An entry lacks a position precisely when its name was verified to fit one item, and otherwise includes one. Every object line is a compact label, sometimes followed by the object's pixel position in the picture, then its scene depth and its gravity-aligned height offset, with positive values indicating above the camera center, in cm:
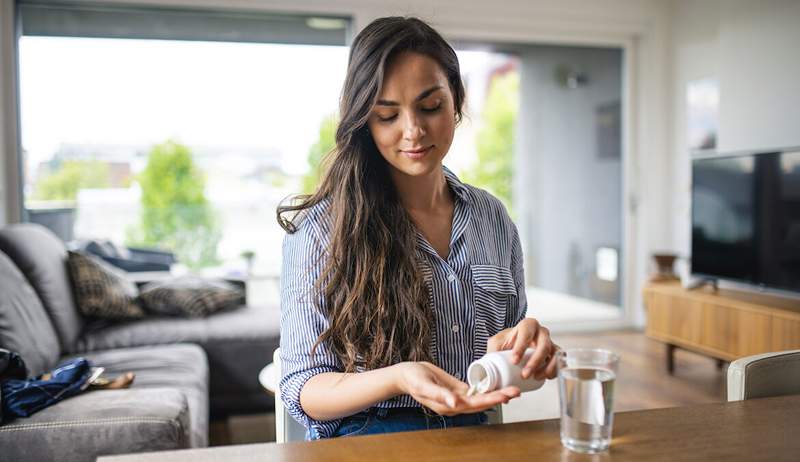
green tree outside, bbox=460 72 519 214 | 546 +40
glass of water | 81 -22
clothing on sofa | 206 -54
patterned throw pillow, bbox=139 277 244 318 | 371 -47
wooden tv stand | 355 -64
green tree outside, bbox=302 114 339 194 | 480 +36
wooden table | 83 -28
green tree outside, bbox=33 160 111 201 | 439 +15
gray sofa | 203 -60
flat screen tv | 372 -11
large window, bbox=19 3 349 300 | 438 +50
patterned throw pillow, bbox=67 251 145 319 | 348 -41
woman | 116 -10
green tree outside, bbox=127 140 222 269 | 455 -2
